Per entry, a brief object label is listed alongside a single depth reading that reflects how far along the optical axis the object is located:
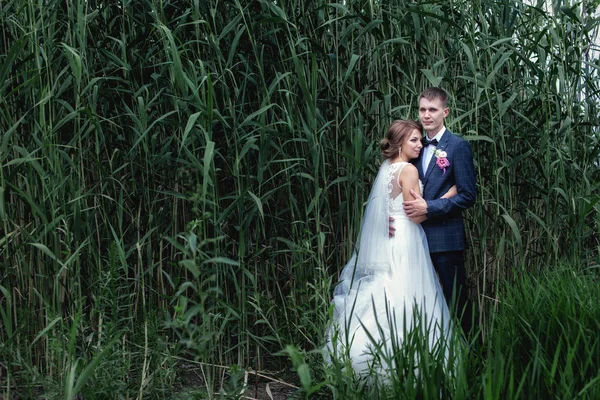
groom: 3.09
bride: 3.11
